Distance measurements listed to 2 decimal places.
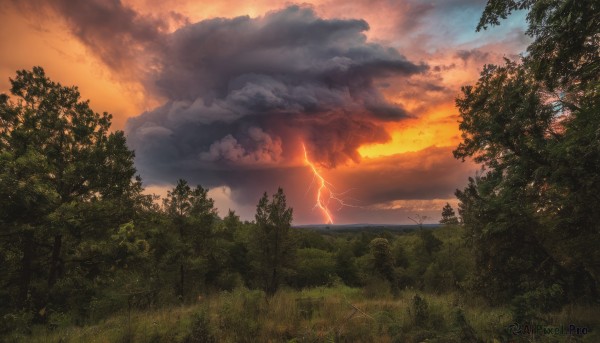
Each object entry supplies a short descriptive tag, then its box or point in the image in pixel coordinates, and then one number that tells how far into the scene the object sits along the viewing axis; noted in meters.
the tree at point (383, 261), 27.55
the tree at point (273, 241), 35.67
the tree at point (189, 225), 30.91
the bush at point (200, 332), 8.58
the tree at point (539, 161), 8.11
